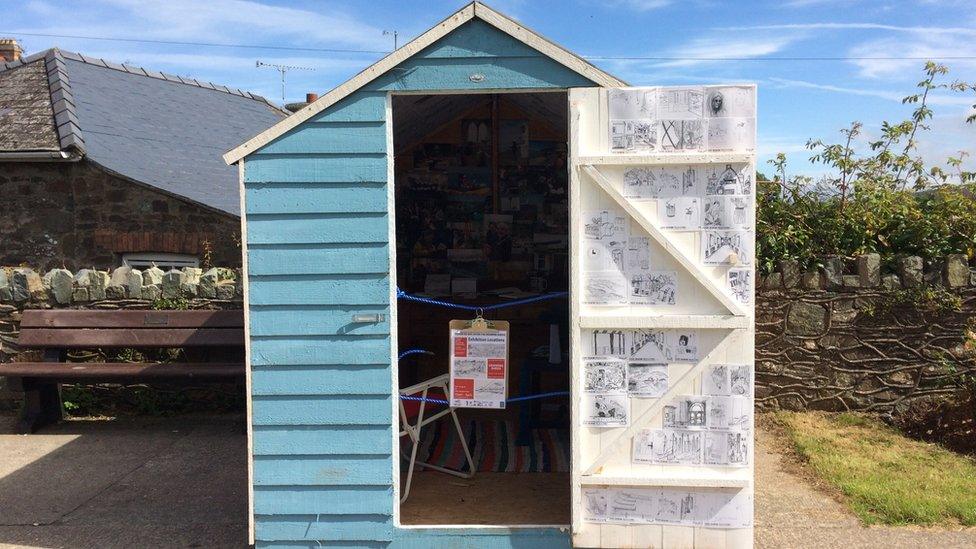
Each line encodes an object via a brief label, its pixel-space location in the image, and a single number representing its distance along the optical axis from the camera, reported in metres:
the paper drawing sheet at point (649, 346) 4.24
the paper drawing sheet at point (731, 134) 4.12
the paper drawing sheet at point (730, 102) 4.11
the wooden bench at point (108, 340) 7.18
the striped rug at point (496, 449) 5.97
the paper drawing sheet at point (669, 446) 4.27
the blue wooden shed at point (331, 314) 4.37
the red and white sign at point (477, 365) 4.89
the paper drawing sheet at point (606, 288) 4.23
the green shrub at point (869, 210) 6.93
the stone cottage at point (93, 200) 9.84
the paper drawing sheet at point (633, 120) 4.16
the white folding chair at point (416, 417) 5.16
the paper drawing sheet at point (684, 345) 4.23
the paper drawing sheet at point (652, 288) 4.22
